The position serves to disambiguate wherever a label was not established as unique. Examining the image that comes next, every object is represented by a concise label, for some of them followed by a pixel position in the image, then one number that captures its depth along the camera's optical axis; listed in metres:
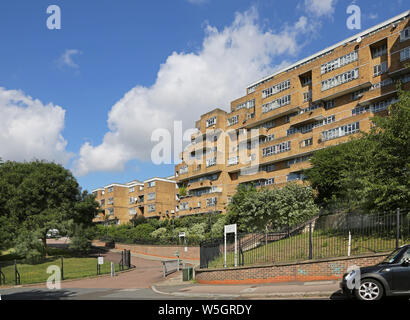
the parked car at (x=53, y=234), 46.11
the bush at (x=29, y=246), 41.12
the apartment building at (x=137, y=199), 84.44
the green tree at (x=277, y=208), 34.62
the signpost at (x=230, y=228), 17.36
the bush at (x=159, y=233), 59.09
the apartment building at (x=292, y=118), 45.03
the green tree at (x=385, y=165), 17.05
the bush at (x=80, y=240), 47.00
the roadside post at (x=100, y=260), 28.60
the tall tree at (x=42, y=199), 45.38
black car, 8.88
